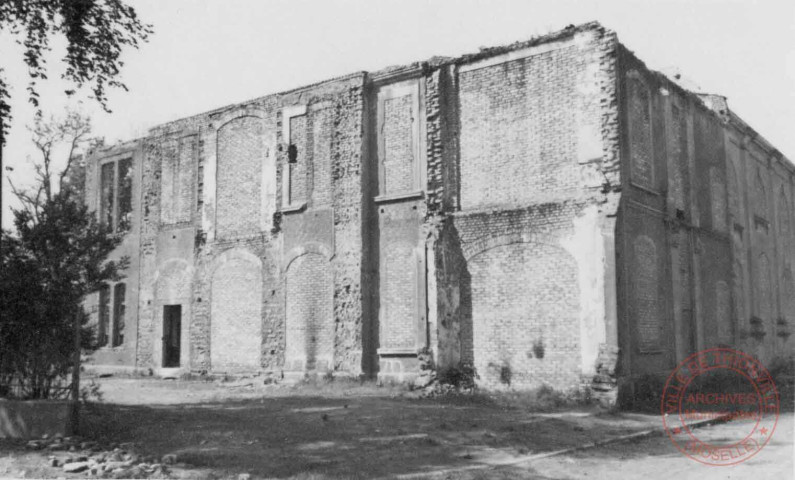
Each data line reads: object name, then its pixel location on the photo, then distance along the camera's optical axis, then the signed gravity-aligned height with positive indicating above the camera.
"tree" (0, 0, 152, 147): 10.73 +4.62
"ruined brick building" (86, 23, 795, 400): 13.95 +2.10
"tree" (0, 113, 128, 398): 10.29 +0.49
